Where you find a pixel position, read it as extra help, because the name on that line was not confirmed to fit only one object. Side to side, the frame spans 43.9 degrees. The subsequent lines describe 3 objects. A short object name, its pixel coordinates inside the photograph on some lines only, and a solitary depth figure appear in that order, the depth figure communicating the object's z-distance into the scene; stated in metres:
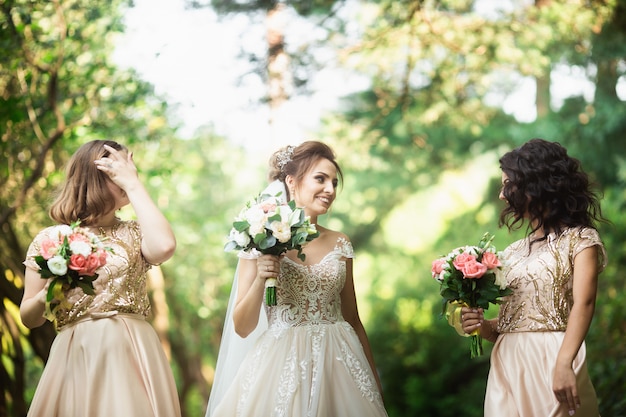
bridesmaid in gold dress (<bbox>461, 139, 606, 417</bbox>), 3.92
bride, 4.20
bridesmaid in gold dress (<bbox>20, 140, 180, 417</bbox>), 3.92
